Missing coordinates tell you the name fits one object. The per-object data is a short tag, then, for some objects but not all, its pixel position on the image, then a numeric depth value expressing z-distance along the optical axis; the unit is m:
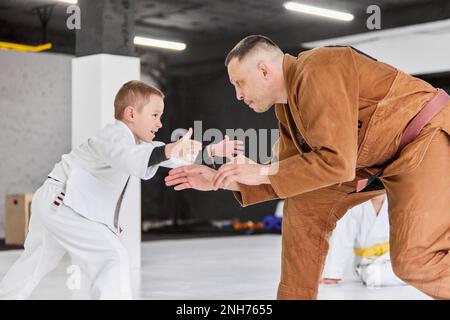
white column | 5.90
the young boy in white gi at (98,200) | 2.86
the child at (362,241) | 4.96
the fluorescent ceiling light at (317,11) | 9.52
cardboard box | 8.96
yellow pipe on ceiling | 11.02
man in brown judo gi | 2.21
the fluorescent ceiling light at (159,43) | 11.83
